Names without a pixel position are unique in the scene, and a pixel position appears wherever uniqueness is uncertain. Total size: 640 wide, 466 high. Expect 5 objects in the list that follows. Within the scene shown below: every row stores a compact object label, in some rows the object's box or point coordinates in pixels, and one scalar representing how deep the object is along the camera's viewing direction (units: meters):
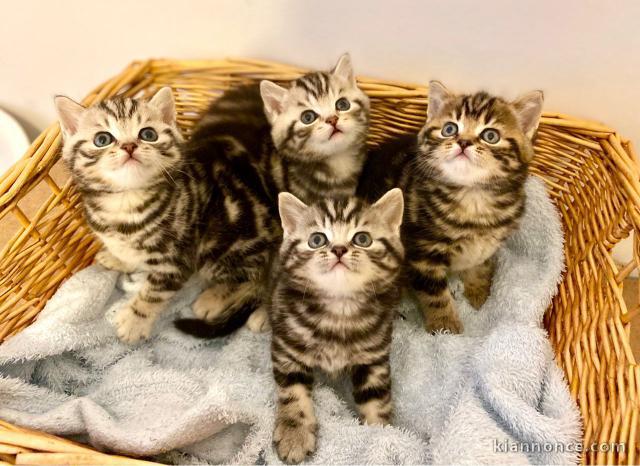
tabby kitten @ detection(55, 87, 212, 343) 0.32
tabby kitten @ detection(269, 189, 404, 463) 0.28
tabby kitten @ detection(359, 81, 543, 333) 0.32
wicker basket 0.27
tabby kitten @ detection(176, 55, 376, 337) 0.37
